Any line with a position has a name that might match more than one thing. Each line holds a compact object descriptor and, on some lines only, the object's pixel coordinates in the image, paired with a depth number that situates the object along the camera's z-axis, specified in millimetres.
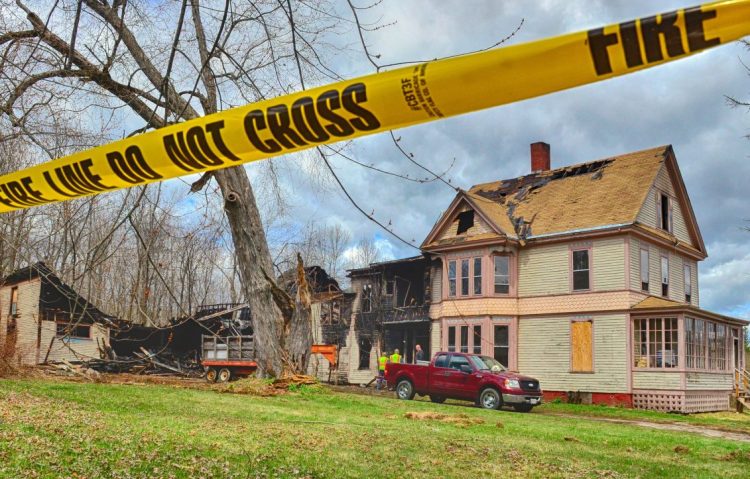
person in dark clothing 33456
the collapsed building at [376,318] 39875
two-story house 28797
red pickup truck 23094
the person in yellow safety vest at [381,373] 35312
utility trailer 36125
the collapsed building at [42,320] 40531
